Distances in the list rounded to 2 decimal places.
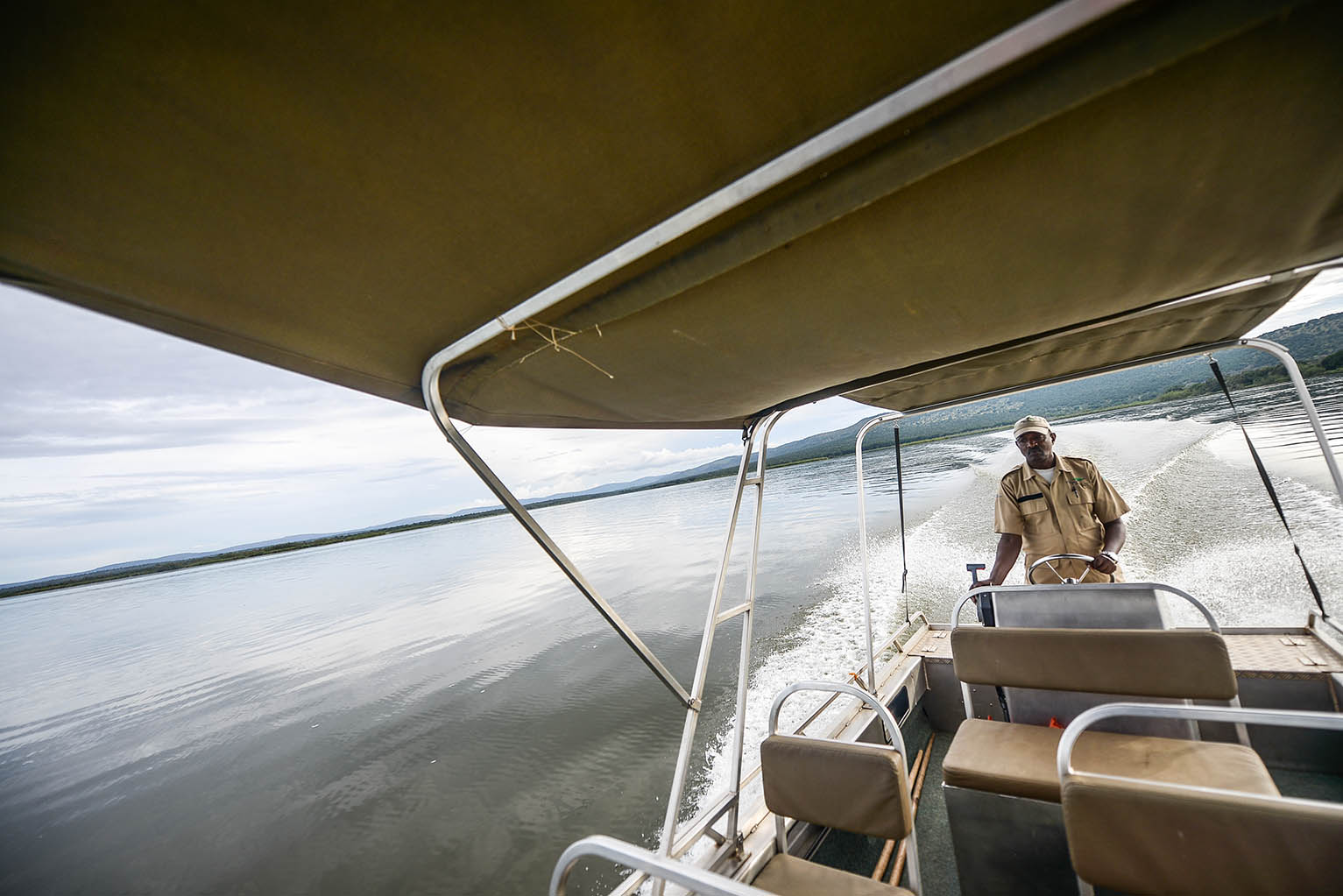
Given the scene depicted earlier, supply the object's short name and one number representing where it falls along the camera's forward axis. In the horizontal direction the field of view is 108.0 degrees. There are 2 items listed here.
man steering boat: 3.02
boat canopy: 0.57
